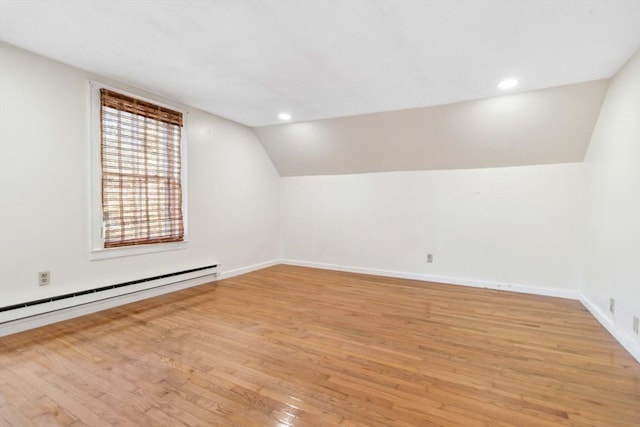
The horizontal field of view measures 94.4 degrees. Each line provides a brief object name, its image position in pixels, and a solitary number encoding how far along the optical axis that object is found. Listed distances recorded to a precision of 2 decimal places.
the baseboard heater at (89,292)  2.41
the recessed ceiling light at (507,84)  2.87
